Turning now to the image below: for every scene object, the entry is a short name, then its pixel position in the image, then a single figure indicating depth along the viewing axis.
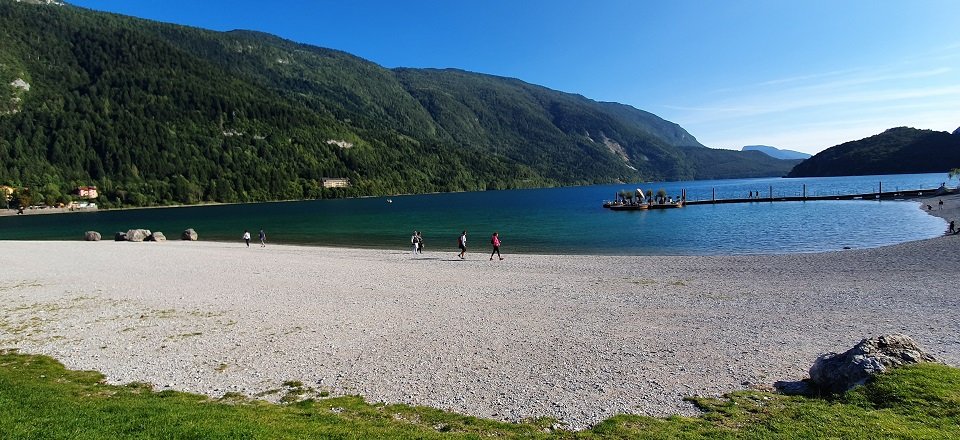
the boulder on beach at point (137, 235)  56.75
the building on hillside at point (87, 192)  174.50
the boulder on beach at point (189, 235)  60.91
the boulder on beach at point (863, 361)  9.33
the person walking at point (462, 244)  36.81
